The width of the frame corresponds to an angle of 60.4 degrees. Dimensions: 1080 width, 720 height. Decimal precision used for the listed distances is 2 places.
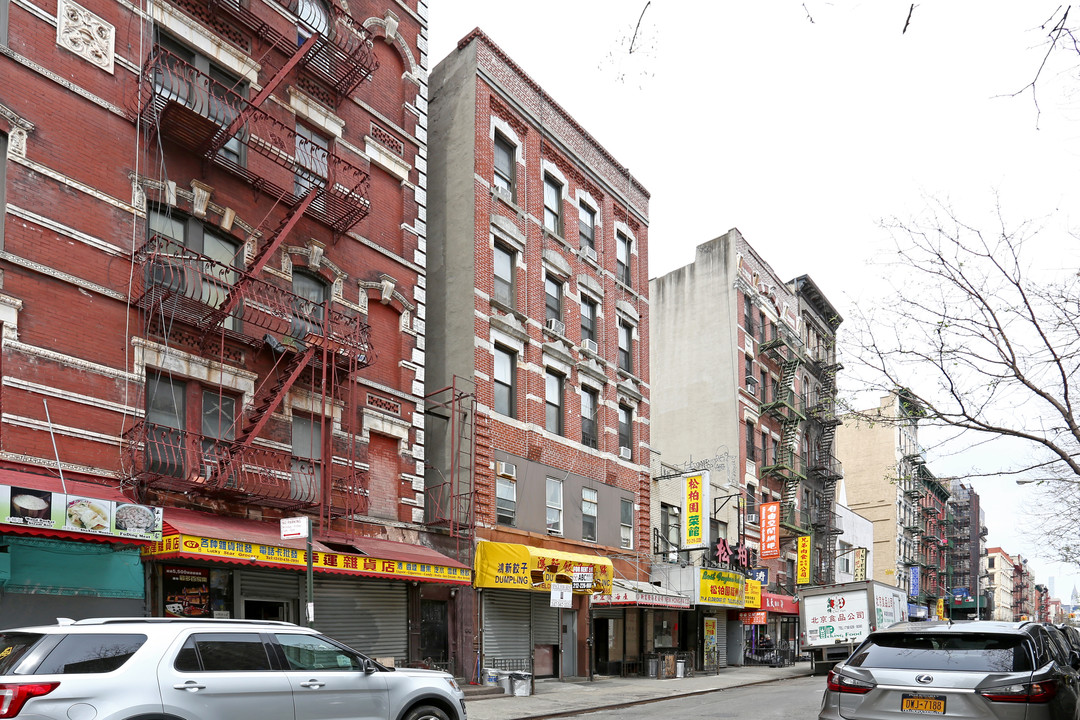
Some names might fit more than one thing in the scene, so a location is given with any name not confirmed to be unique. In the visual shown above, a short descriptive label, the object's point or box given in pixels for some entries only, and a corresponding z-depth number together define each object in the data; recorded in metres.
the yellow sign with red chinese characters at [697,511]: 32.28
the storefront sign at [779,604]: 37.47
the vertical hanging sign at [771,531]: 39.59
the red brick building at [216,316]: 14.36
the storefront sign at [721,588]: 30.83
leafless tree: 14.64
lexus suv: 8.00
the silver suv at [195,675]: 7.14
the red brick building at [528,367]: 23.56
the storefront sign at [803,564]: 44.69
